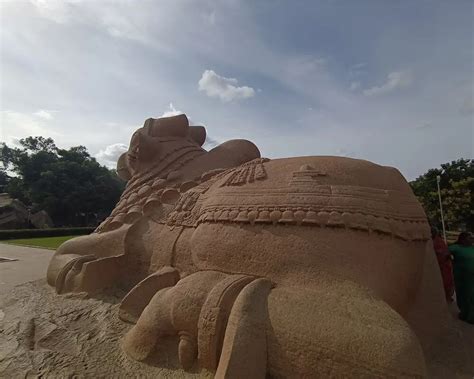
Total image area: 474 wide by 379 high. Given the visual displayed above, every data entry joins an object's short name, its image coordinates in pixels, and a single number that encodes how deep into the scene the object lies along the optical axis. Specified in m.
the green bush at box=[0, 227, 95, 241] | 17.95
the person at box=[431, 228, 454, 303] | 3.55
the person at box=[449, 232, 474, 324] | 3.41
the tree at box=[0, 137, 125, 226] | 25.02
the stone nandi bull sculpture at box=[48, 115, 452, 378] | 1.94
